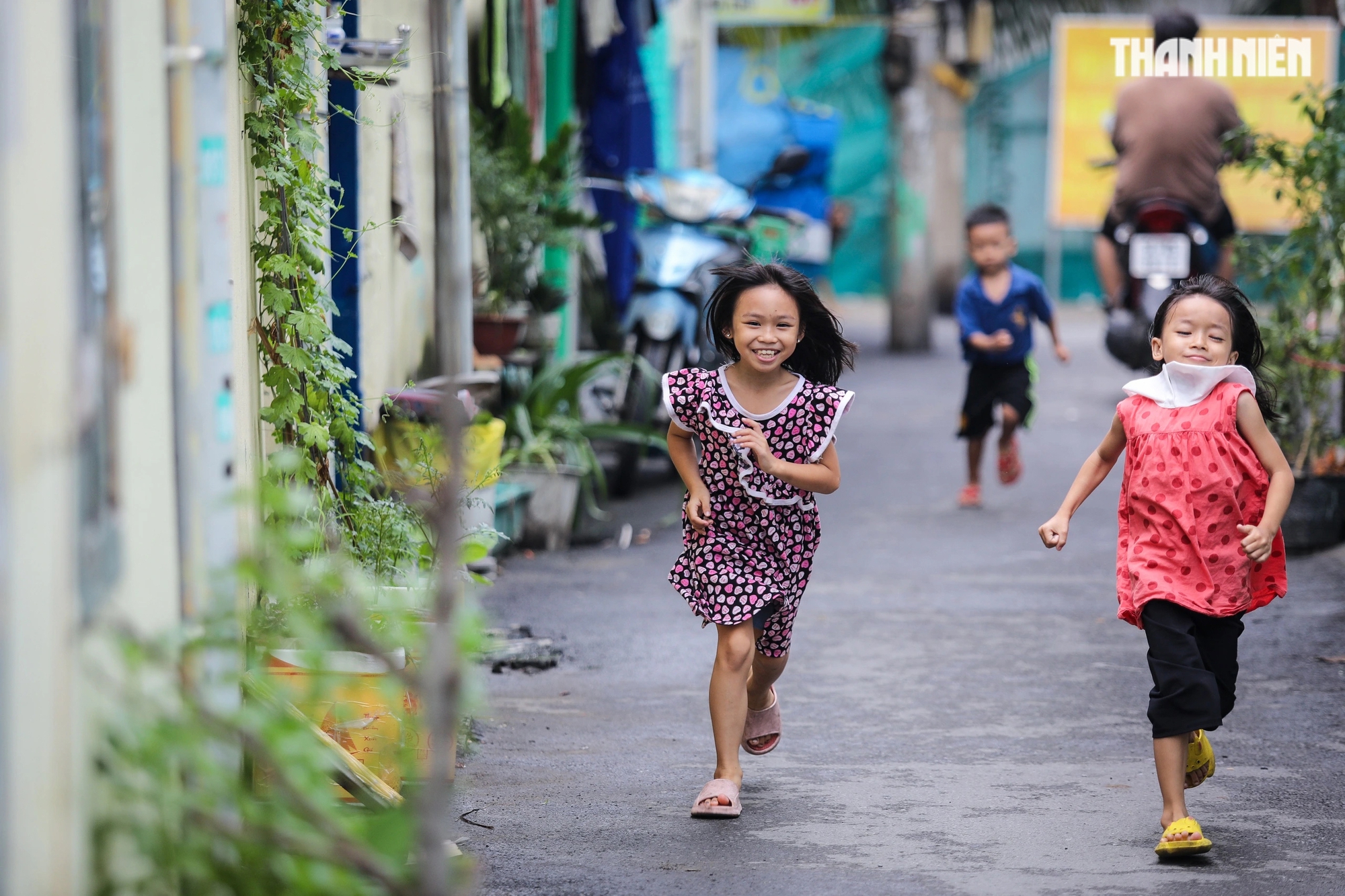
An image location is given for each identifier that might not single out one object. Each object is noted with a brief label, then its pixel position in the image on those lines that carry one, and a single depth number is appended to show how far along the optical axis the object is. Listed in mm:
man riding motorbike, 19156
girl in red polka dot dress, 7359
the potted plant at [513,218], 15062
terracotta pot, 14539
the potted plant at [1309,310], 13430
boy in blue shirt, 16297
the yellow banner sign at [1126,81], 32219
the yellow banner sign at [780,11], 29078
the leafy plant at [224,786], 4227
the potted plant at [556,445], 14383
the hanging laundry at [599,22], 18891
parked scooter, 16562
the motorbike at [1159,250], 19031
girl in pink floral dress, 8023
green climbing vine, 8695
